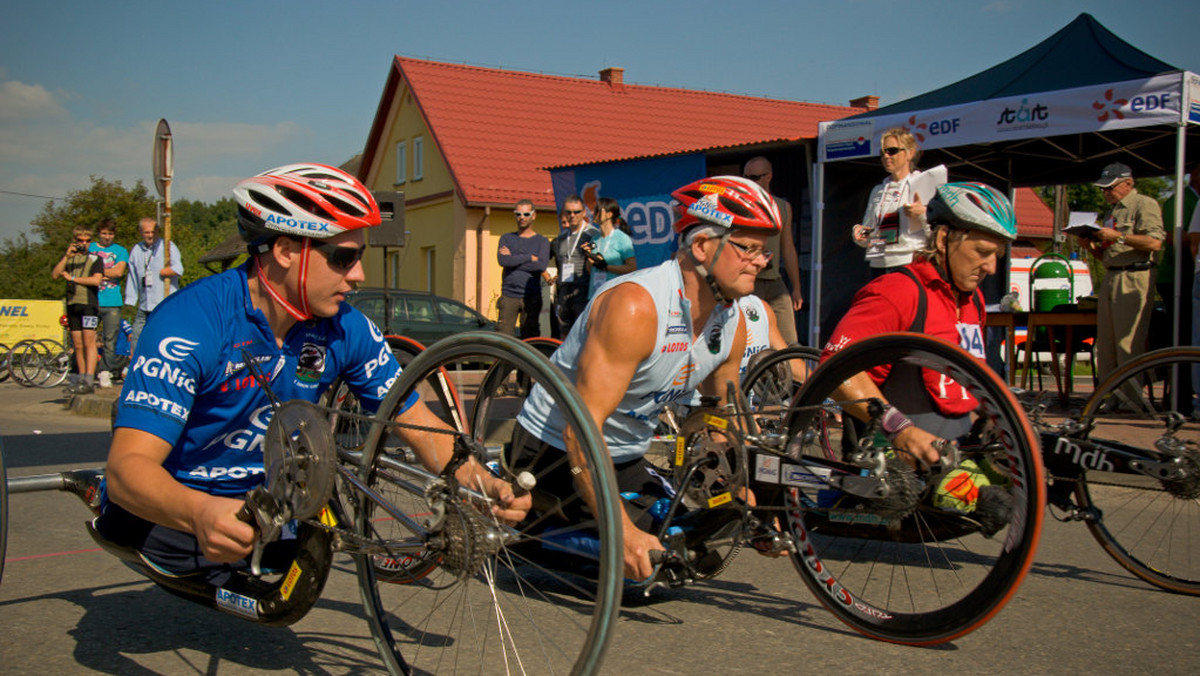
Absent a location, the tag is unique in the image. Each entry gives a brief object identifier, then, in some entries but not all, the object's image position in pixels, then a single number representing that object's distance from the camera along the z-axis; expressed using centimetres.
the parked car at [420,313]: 1973
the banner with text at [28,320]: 2216
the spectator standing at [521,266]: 1265
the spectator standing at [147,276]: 1316
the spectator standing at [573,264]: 1132
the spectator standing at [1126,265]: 937
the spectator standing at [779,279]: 937
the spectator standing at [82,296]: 1373
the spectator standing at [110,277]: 1365
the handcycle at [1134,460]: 418
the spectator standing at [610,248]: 1080
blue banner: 1434
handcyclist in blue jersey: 277
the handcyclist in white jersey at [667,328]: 345
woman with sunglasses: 753
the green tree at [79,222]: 5152
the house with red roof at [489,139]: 3005
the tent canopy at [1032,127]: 909
